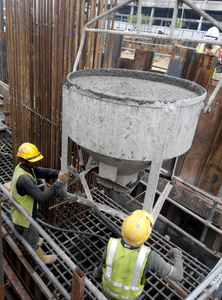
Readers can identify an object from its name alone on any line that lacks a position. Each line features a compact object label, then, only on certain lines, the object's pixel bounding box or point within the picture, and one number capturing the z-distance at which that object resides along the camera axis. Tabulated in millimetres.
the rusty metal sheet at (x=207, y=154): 4883
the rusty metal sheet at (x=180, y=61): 5125
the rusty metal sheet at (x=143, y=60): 6281
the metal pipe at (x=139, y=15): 2592
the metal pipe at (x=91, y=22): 2793
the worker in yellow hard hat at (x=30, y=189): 3627
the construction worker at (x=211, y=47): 6344
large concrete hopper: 2395
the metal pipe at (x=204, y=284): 2211
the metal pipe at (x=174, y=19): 2449
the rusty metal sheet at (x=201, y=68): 4781
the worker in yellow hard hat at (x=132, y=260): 2553
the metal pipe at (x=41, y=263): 2541
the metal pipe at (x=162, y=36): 2437
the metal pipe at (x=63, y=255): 2223
